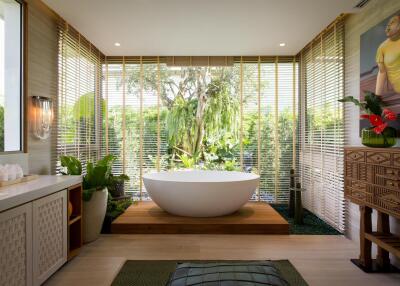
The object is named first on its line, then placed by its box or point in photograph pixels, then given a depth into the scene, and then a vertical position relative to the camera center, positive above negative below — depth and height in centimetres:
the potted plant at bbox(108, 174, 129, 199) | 419 -70
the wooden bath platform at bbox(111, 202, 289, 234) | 341 -99
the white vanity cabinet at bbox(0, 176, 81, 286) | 179 -63
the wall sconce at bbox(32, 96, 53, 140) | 296 +29
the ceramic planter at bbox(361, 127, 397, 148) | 234 +4
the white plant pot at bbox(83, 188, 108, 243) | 317 -81
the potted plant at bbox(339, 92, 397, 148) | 232 +16
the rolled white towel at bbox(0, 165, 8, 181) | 221 -23
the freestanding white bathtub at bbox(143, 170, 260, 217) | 341 -64
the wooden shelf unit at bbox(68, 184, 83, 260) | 288 -76
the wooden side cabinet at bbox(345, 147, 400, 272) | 208 -41
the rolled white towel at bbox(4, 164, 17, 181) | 229 -23
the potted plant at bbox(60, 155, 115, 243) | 315 -57
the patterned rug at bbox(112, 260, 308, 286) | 233 -113
